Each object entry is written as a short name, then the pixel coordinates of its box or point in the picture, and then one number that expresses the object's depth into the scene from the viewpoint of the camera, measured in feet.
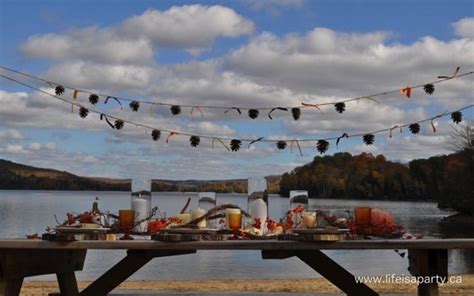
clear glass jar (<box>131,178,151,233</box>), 13.06
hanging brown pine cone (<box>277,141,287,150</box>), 19.93
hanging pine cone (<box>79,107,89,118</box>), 20.20
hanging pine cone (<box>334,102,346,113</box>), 19.89
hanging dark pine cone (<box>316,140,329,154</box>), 19.88
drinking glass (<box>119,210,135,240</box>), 12.88
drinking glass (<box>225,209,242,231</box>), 12.50
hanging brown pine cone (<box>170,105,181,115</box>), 20.58
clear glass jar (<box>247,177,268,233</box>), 12.84
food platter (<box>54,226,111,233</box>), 11.84
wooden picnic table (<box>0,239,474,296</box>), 11.32
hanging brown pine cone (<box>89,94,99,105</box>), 20.56
